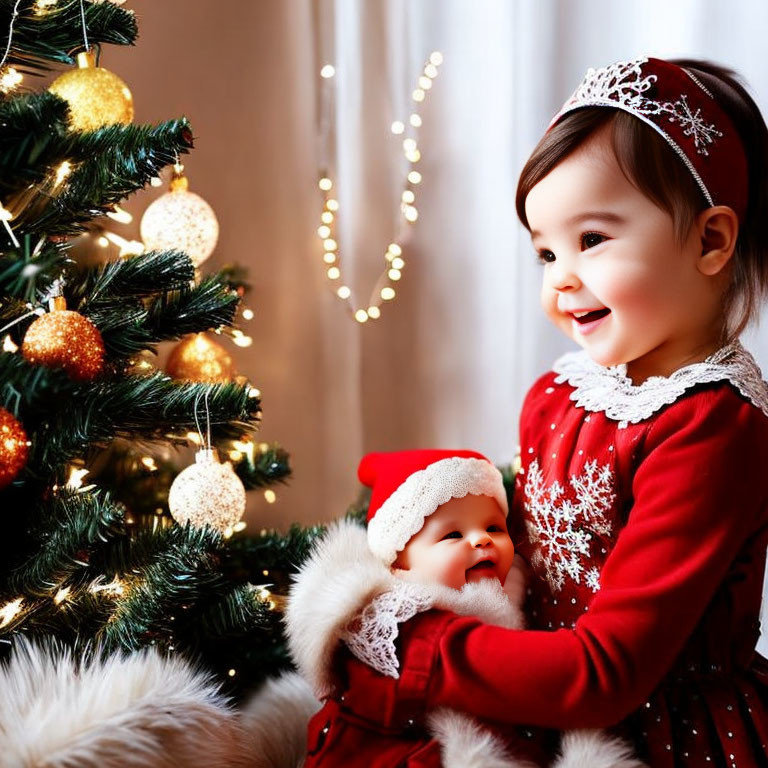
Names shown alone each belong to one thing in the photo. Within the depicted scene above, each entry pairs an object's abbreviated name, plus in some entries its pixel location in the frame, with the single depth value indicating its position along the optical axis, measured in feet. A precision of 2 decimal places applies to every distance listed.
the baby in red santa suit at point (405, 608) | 2.70
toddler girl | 2.67
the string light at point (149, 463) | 3.84
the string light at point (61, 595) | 3.09
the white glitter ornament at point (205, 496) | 3.23
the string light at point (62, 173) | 2.99
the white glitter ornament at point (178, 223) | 3.61
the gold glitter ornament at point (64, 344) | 2.75
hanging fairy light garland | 4.79
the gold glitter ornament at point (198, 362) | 3.82
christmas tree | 2.79
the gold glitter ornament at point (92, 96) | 3.18
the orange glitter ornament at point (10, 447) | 2.56
